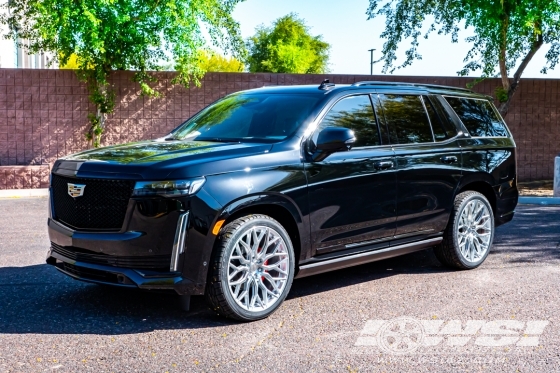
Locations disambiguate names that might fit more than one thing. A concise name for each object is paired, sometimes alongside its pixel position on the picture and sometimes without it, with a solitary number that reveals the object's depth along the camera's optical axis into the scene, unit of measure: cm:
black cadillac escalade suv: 519
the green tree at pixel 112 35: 1475
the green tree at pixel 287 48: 6644
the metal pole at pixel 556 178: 1448
